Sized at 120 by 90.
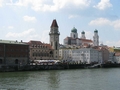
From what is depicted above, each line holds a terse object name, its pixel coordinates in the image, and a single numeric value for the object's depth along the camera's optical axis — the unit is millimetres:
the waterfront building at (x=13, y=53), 87162
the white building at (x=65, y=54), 149375
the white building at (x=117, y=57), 166100
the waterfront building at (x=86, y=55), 137000
